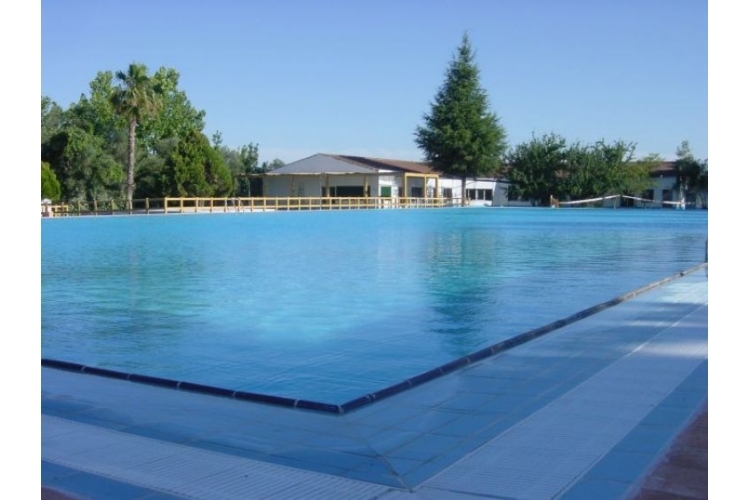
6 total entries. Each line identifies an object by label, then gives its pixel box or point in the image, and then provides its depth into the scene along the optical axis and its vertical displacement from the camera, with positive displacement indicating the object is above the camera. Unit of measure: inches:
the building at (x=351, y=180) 2016.5 +111.1
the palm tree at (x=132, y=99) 1581.0 +240.9
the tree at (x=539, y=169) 1995.6 +135.2
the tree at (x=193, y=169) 1553.9 +104.2
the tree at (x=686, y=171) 1755.7 +114.0
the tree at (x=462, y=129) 2086.6 +244.3
